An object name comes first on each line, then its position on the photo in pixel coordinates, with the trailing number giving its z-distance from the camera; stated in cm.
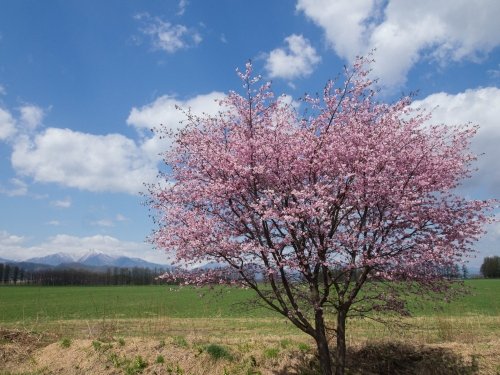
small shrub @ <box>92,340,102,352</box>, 1491
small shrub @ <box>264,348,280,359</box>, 1420
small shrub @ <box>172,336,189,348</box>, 1473
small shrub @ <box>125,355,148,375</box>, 1370
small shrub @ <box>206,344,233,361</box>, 1400
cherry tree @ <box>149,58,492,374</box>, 1022
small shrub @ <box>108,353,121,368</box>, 1406
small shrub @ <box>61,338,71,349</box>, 1577
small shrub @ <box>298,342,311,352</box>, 1472
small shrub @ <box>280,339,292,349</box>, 1510
